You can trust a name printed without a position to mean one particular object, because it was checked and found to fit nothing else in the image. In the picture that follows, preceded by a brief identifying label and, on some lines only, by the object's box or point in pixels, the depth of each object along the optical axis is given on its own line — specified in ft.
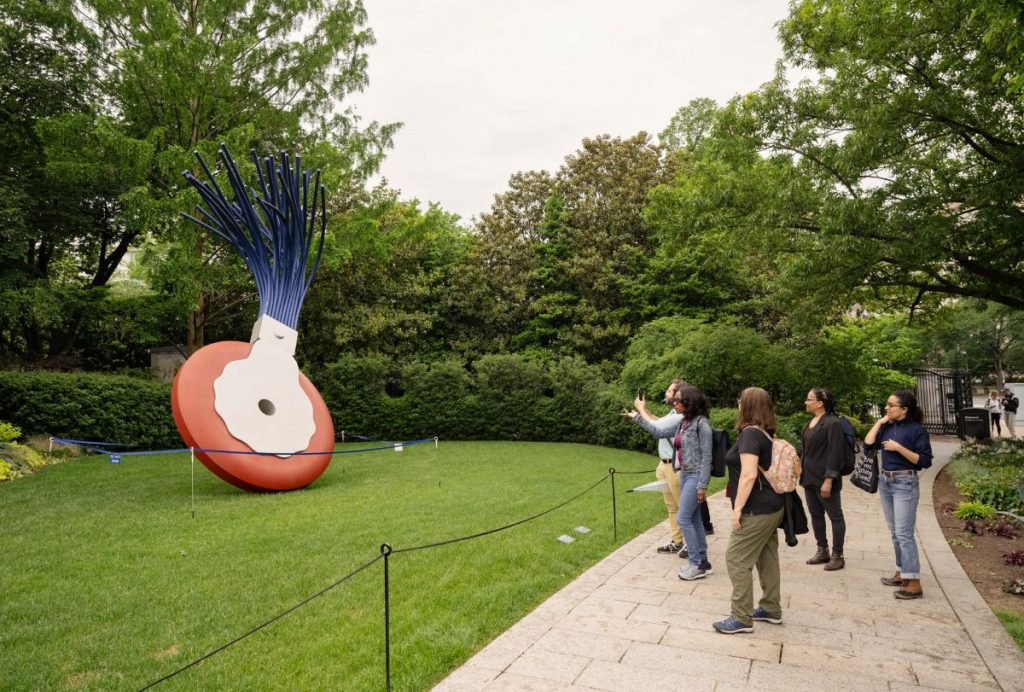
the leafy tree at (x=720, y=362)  45.34
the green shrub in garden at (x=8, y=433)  41.19
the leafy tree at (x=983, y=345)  98.27
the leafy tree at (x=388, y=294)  69.88
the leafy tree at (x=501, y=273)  77.56
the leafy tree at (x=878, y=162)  29.25
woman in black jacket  18.40
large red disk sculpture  31.27
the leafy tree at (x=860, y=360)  45.50
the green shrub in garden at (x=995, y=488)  26.68
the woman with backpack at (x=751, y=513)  13.66
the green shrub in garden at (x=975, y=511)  25.17
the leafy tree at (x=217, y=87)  52.49
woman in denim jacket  17.53
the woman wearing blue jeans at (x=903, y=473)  16.30
